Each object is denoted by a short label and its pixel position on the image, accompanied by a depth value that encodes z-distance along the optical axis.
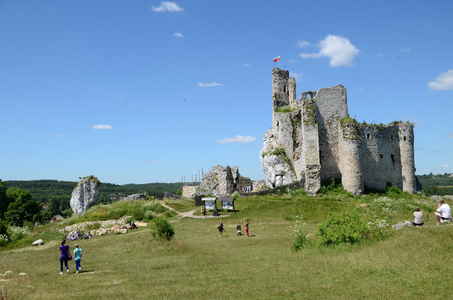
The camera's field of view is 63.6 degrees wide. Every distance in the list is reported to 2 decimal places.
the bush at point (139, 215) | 34.75
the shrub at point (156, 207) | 39.91
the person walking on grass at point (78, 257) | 15.03
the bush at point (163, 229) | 20.69
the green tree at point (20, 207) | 59.34
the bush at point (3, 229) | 30.62
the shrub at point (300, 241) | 16.44
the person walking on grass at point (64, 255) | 15.34
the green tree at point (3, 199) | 60.41
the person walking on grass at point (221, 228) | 22.96
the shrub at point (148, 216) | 34.81
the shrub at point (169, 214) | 36.73
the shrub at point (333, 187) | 38.25
